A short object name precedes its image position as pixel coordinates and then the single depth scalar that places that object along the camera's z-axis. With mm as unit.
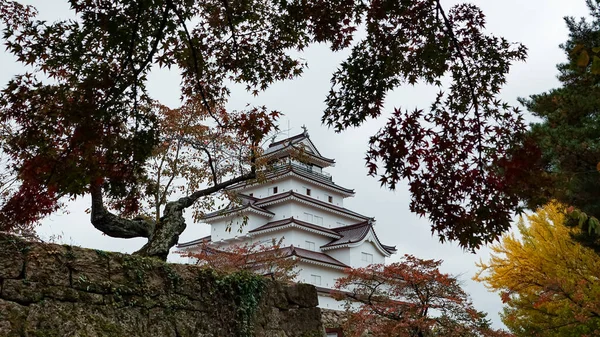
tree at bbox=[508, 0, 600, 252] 11188
